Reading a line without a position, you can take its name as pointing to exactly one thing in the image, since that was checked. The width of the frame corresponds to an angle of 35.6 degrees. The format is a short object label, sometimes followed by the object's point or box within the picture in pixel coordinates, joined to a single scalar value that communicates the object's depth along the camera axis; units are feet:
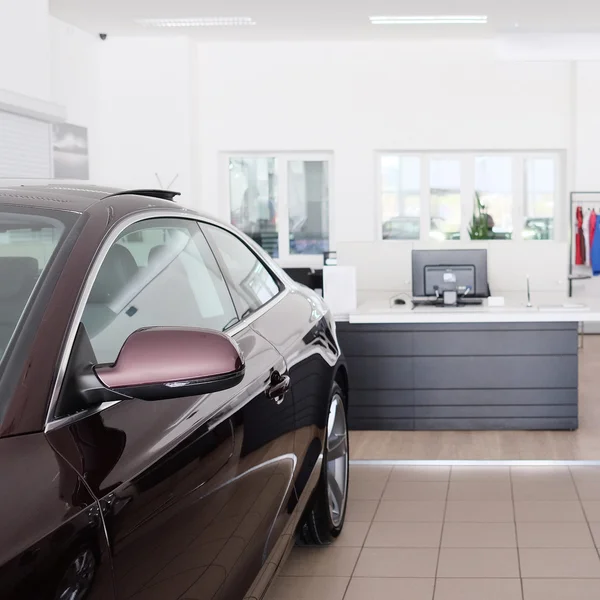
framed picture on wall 29.09
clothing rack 33.18
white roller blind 20.25
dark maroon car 3.59
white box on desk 17.26
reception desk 16.81
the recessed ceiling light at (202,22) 29.89
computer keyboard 19.47
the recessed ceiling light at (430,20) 29.17
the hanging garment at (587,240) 32.83
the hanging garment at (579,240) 32.91
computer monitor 19.45
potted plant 33.86
